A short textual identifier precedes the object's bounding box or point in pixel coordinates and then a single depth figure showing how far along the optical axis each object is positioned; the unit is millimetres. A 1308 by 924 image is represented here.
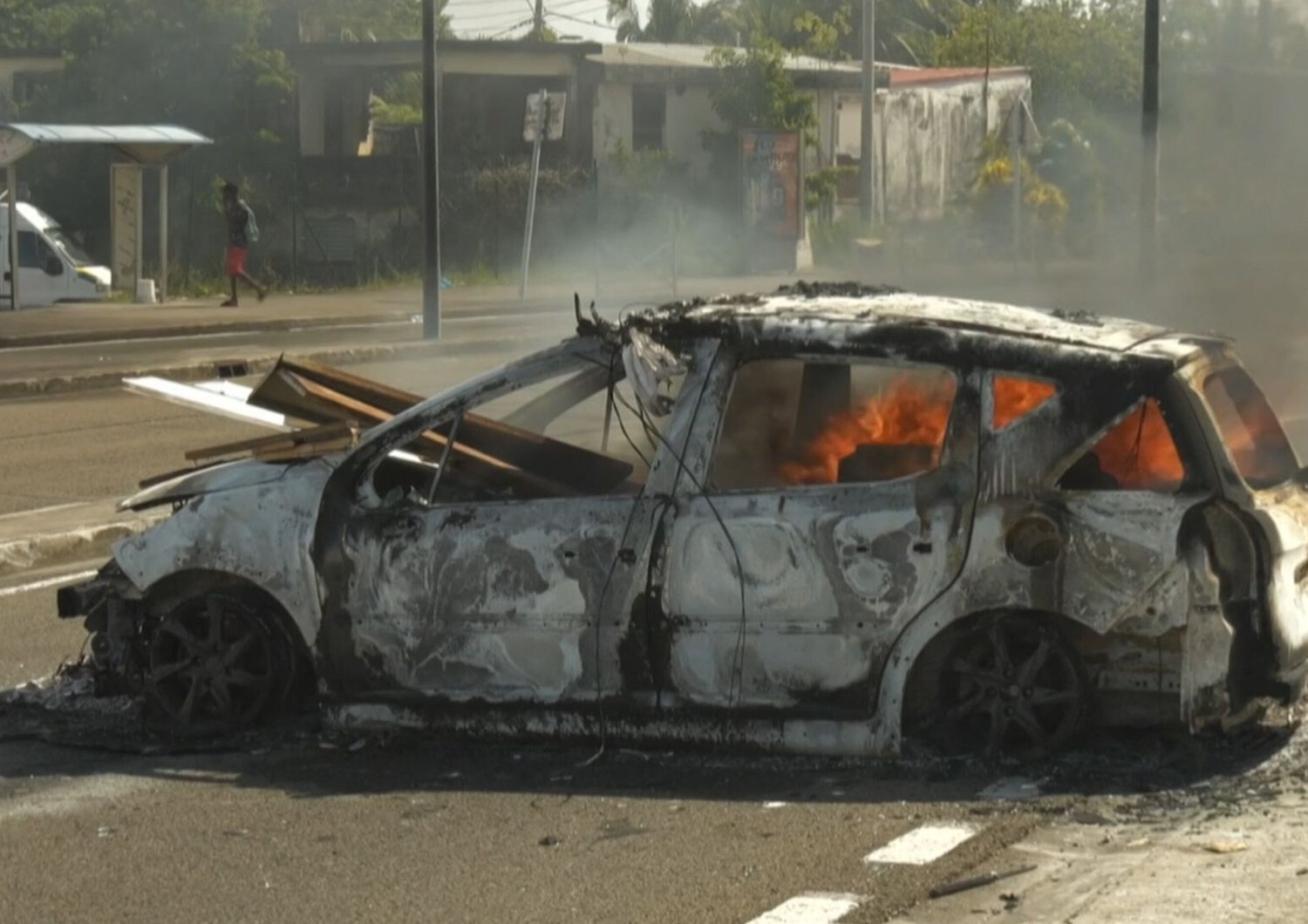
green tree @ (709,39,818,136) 48281
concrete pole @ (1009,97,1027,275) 36688
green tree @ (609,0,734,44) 79188
